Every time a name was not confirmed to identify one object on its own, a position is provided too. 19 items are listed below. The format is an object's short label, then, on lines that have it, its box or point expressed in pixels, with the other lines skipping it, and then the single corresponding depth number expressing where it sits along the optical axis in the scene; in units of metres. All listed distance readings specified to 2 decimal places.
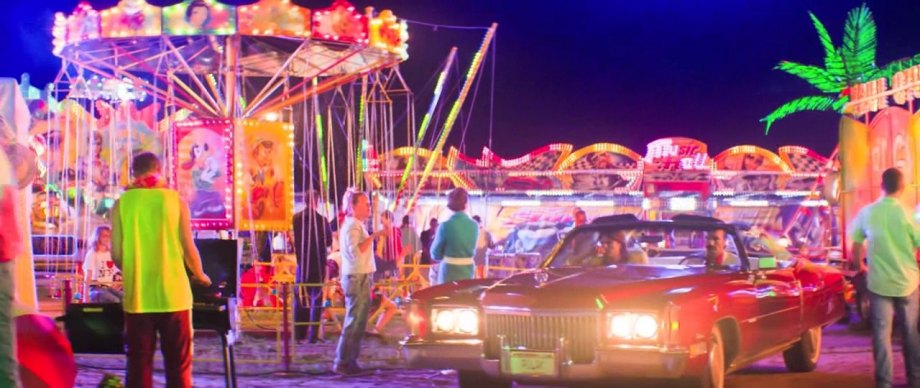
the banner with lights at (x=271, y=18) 14.55
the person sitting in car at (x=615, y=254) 9.30
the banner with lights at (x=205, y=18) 14.50
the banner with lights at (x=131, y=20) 14.63
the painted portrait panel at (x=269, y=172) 16.28
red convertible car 7.31
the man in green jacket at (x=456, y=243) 10.53
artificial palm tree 34.72
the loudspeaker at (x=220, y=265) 7.89
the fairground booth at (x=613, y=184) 32.62
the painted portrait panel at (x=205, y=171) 15.41
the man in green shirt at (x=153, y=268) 6.97
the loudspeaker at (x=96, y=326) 7.88
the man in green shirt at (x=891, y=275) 8.21
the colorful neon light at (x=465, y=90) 22.38
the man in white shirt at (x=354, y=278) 10.55
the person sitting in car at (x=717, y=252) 9.10
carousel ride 14.68
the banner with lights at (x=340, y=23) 14.89
